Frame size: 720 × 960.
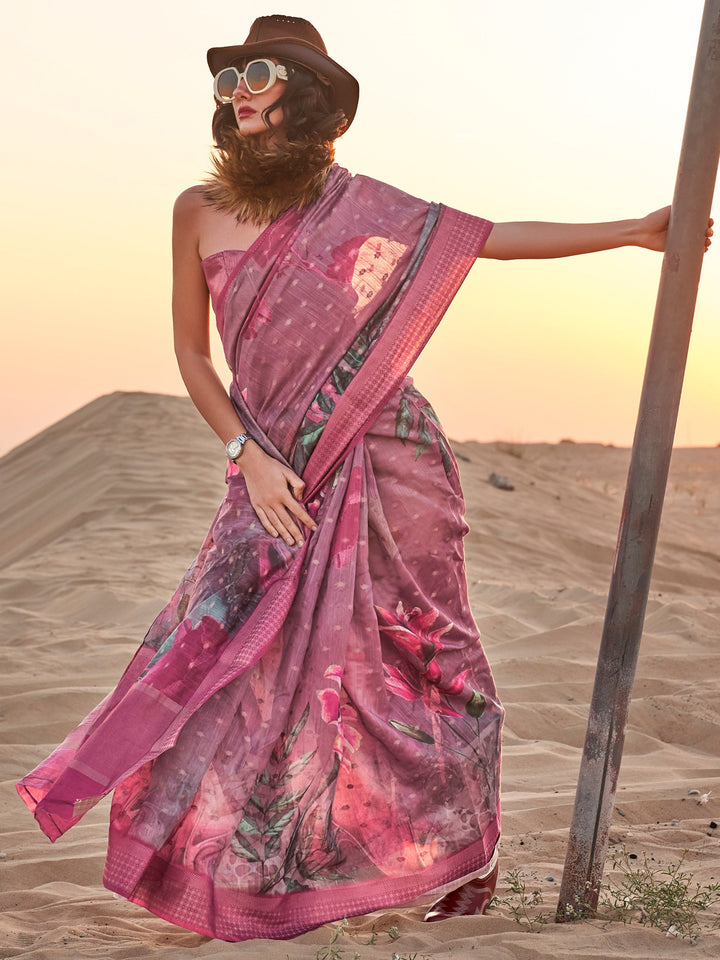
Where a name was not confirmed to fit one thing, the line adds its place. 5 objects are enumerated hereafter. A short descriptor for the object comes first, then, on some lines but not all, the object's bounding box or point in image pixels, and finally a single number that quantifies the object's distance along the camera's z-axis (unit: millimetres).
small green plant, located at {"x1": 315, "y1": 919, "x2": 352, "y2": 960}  2232
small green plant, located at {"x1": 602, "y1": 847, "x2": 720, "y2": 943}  2463
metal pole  2355
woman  2412
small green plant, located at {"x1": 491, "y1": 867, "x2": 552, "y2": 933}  2574
